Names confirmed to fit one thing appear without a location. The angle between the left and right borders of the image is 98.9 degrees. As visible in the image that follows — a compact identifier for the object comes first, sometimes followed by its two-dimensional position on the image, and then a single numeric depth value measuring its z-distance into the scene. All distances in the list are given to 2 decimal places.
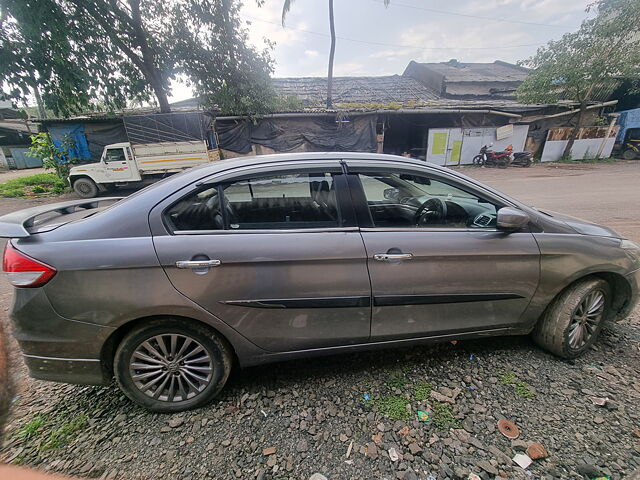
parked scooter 14.08
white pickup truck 9.69
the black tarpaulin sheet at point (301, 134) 12.03
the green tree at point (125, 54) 8.09
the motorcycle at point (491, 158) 13.73
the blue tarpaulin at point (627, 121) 15.36
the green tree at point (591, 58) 12.17
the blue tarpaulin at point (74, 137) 10.95
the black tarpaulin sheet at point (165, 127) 9.87
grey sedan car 1.52
